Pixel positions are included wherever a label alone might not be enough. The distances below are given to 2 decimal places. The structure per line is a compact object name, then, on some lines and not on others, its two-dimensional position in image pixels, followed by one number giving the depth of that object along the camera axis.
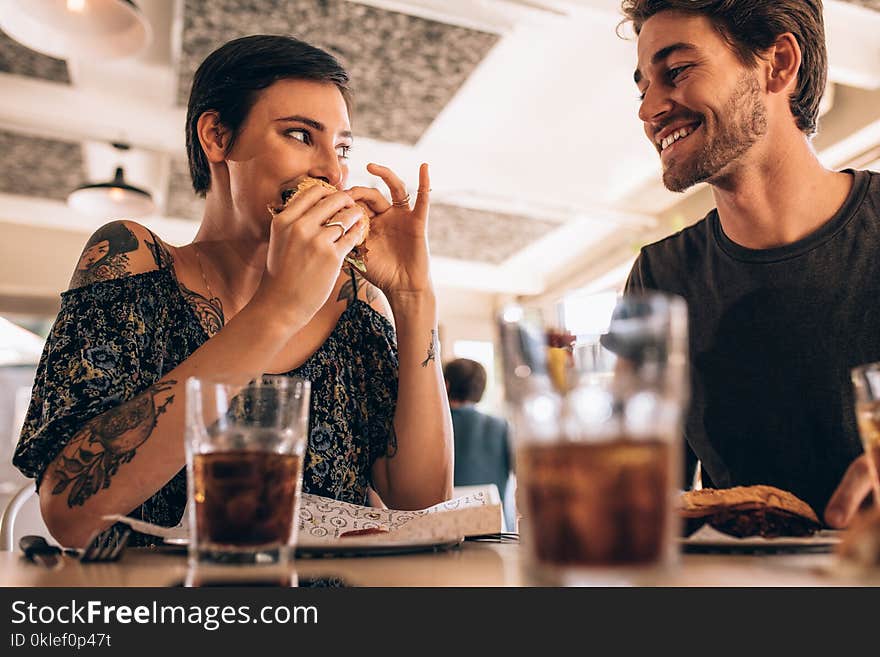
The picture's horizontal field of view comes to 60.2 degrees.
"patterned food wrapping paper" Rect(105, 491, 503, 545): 0.95
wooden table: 0.58
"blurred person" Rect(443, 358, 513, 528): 4.75
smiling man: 1.60
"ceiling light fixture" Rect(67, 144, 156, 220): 5.29
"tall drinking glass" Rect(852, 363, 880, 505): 0.69
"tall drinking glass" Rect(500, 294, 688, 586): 0.42
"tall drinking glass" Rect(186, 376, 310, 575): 0.66
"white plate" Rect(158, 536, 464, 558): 0.78
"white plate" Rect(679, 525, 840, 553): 0.77
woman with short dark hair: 1.17
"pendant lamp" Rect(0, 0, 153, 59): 3.04
